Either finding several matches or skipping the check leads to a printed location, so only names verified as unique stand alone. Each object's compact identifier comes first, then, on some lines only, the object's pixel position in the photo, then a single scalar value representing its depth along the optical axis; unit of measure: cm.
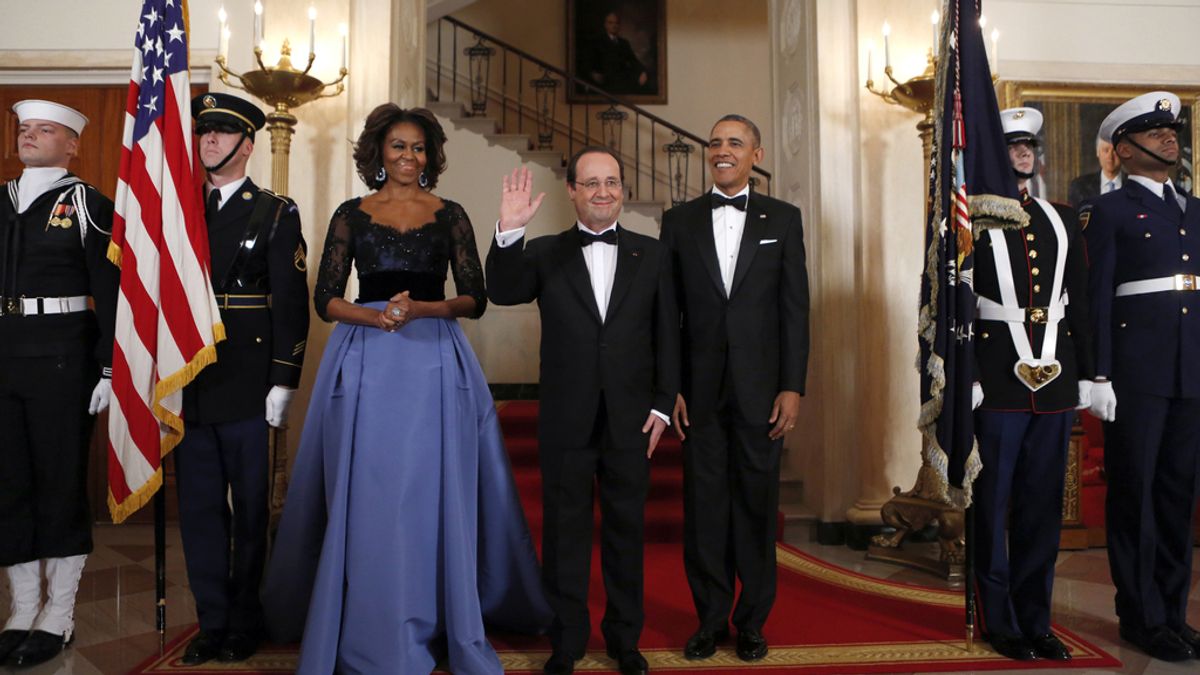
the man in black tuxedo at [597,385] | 290
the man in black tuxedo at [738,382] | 308
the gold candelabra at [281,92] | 401
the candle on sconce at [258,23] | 399
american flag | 309
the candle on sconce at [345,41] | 439
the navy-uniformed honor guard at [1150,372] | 323
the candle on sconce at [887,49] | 441
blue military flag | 310
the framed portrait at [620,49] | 930
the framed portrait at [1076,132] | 529
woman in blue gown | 279
